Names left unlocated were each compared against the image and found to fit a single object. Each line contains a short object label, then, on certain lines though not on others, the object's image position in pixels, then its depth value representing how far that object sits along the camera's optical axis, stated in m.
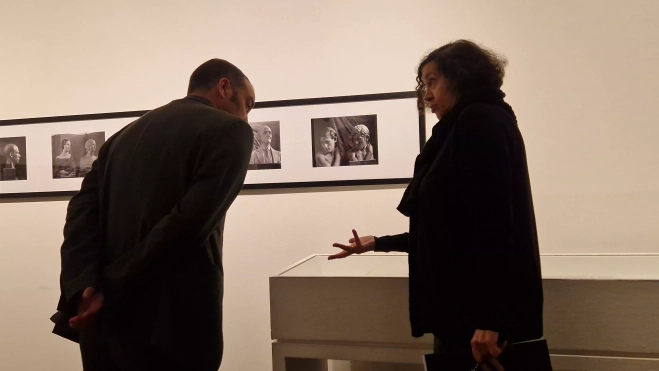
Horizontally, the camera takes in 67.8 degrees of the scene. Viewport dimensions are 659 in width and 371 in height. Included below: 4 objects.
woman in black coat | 1.05
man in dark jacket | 1.24
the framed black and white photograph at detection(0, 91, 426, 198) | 2.23
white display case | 1.41
